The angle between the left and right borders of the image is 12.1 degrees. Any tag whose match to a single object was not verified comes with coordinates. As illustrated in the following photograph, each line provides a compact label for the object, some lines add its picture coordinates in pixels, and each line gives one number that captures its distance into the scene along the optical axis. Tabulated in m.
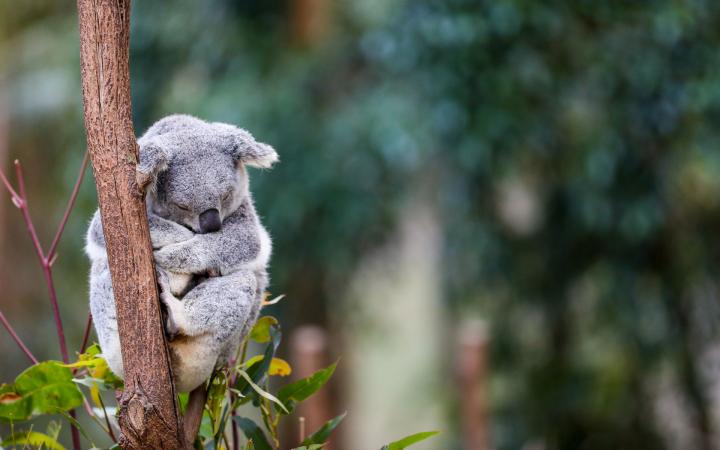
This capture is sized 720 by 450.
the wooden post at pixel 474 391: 8.12
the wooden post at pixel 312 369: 7.85
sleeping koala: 5.44
